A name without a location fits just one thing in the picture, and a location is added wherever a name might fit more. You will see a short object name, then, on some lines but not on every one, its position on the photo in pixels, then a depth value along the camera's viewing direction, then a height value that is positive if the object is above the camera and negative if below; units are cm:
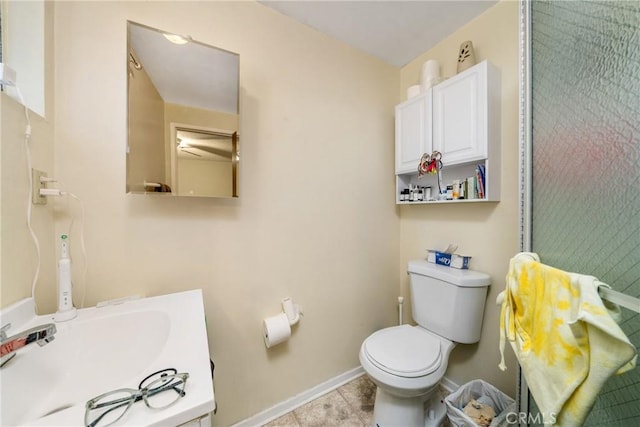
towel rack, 53 -20
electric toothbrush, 75 -26
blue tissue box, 137 -29
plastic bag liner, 101 -92
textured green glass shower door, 63 +20
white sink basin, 42 -38
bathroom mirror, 91 +42
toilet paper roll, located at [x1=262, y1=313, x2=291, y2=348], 122 -64
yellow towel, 52 -33
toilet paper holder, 131 -57
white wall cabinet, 119 +49
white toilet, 105 -70
